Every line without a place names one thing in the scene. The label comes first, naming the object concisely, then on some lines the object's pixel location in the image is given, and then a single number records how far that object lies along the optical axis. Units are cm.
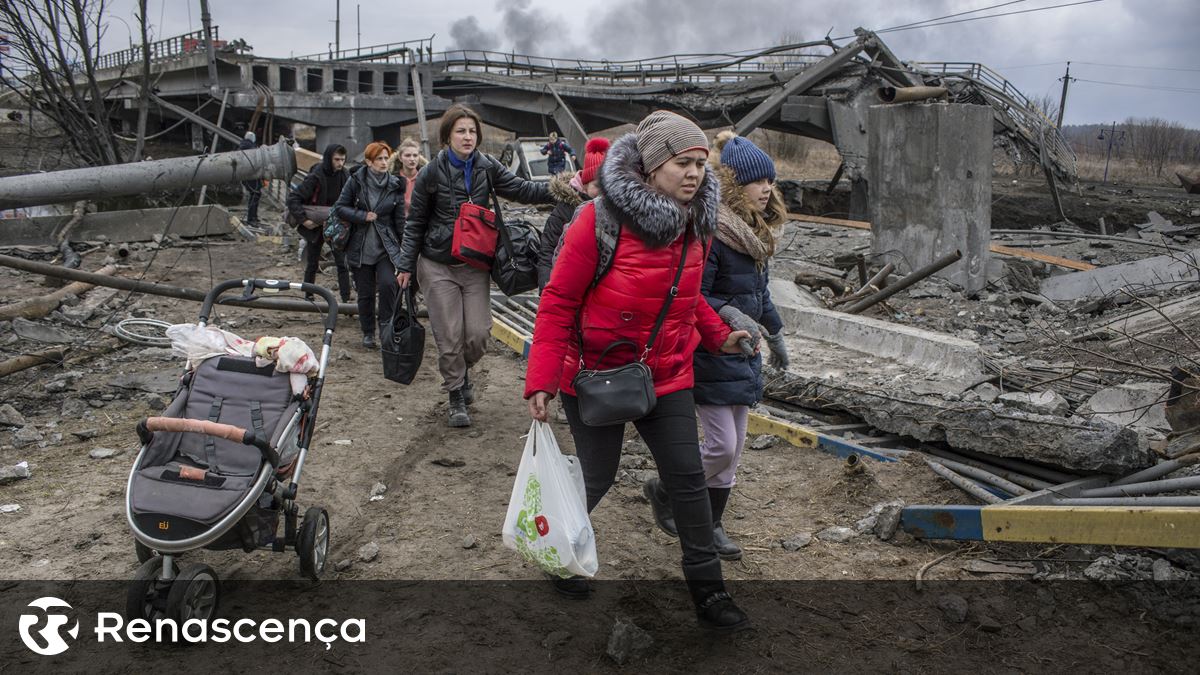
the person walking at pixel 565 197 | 534
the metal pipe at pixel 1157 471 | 417
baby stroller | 327
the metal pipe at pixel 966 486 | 435
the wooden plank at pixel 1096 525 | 347
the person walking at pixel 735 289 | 377
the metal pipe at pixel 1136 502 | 374
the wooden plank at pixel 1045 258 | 1329
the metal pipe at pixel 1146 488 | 389
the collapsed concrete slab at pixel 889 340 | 737
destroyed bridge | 2294
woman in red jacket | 326
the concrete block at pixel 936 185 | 1190
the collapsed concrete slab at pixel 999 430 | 425
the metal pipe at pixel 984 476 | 441
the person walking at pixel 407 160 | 786
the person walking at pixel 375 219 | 742
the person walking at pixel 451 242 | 563
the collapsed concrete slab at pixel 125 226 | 1294
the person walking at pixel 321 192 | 883
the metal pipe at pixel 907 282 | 966
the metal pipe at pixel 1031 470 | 443
